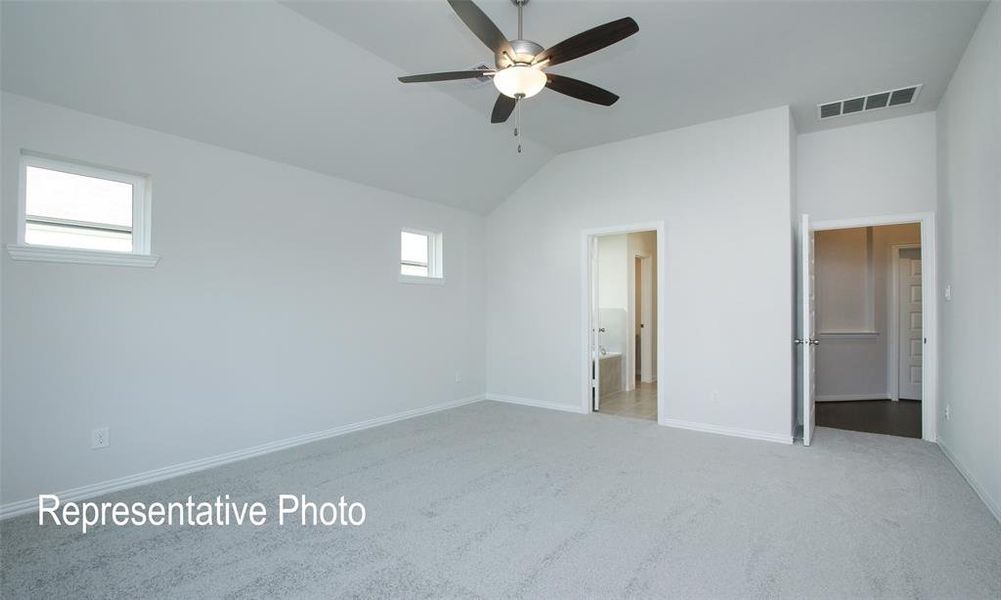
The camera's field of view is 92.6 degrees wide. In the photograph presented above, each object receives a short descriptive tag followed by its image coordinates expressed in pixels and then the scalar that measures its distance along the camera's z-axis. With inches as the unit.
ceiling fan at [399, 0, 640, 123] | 82.9
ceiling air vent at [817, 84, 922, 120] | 154.2
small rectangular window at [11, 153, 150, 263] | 115.9
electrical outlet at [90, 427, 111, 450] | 121.5
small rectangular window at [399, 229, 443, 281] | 216.1
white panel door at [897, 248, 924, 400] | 237.6
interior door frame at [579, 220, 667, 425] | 211.0
